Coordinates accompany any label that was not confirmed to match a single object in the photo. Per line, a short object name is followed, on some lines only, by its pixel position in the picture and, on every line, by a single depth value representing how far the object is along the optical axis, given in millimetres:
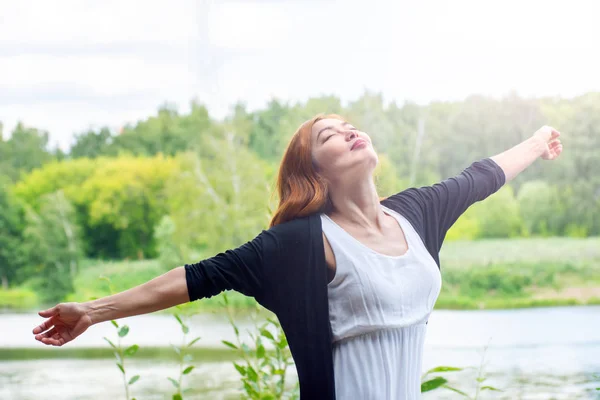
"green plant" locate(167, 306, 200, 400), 4436
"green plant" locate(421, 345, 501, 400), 4257
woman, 3408
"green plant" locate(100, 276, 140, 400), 4487
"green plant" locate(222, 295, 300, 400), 4545
